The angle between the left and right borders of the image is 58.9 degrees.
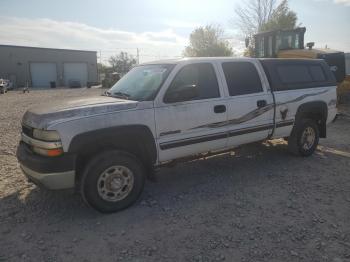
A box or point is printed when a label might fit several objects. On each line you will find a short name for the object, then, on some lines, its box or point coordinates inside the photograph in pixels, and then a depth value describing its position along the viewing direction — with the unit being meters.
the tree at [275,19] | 36.72
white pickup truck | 3.68
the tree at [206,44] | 44.97
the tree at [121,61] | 58.90
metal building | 40.50
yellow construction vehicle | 11.62
